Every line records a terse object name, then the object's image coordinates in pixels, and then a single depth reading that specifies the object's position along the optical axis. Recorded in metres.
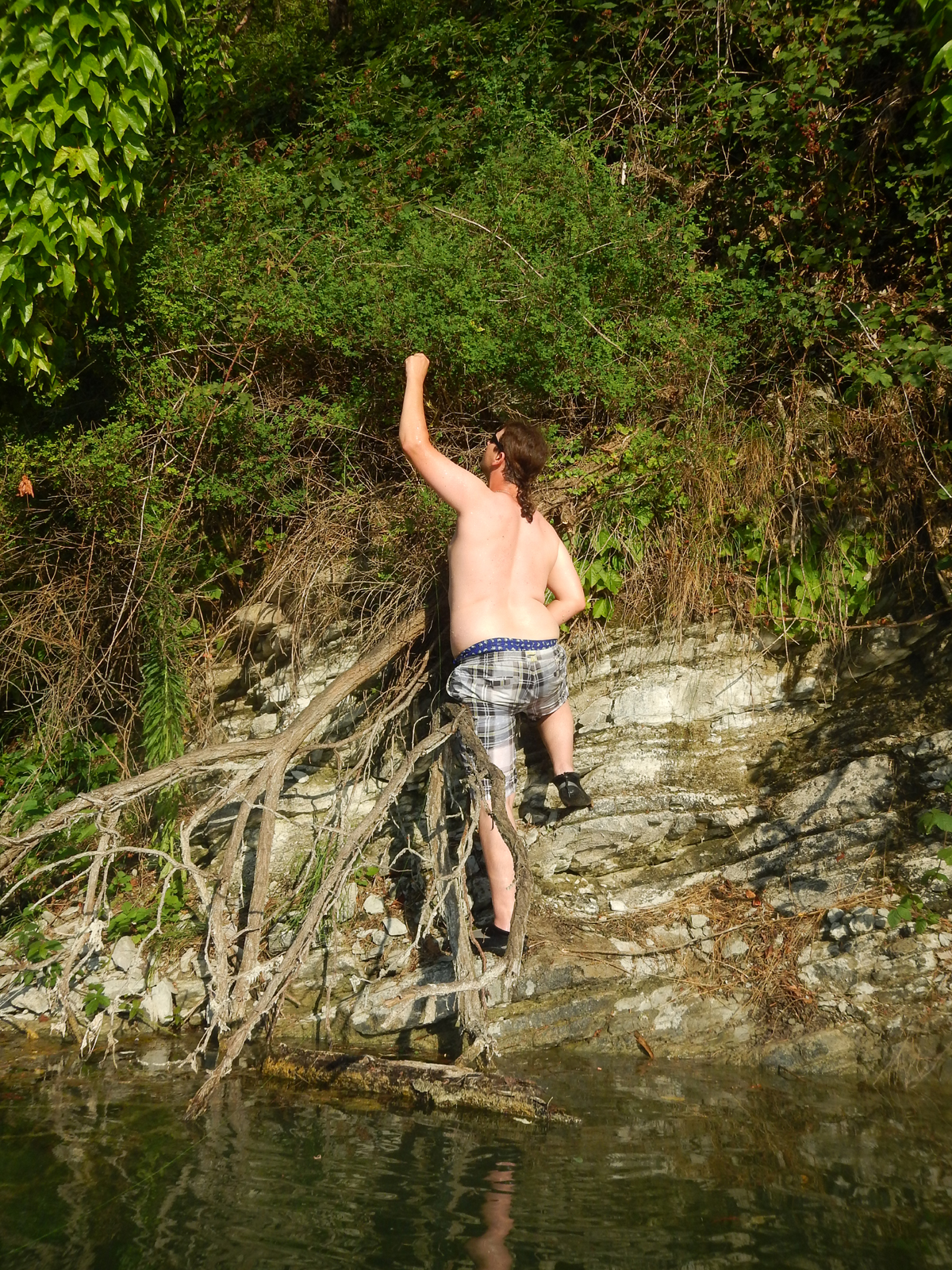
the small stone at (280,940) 4.76
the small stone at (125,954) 4.86
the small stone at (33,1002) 4.75
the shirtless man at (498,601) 4.36
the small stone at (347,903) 4.88
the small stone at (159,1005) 4.63
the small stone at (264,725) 5.57
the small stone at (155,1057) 4.24
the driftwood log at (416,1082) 3.58
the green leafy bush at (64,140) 4.87
